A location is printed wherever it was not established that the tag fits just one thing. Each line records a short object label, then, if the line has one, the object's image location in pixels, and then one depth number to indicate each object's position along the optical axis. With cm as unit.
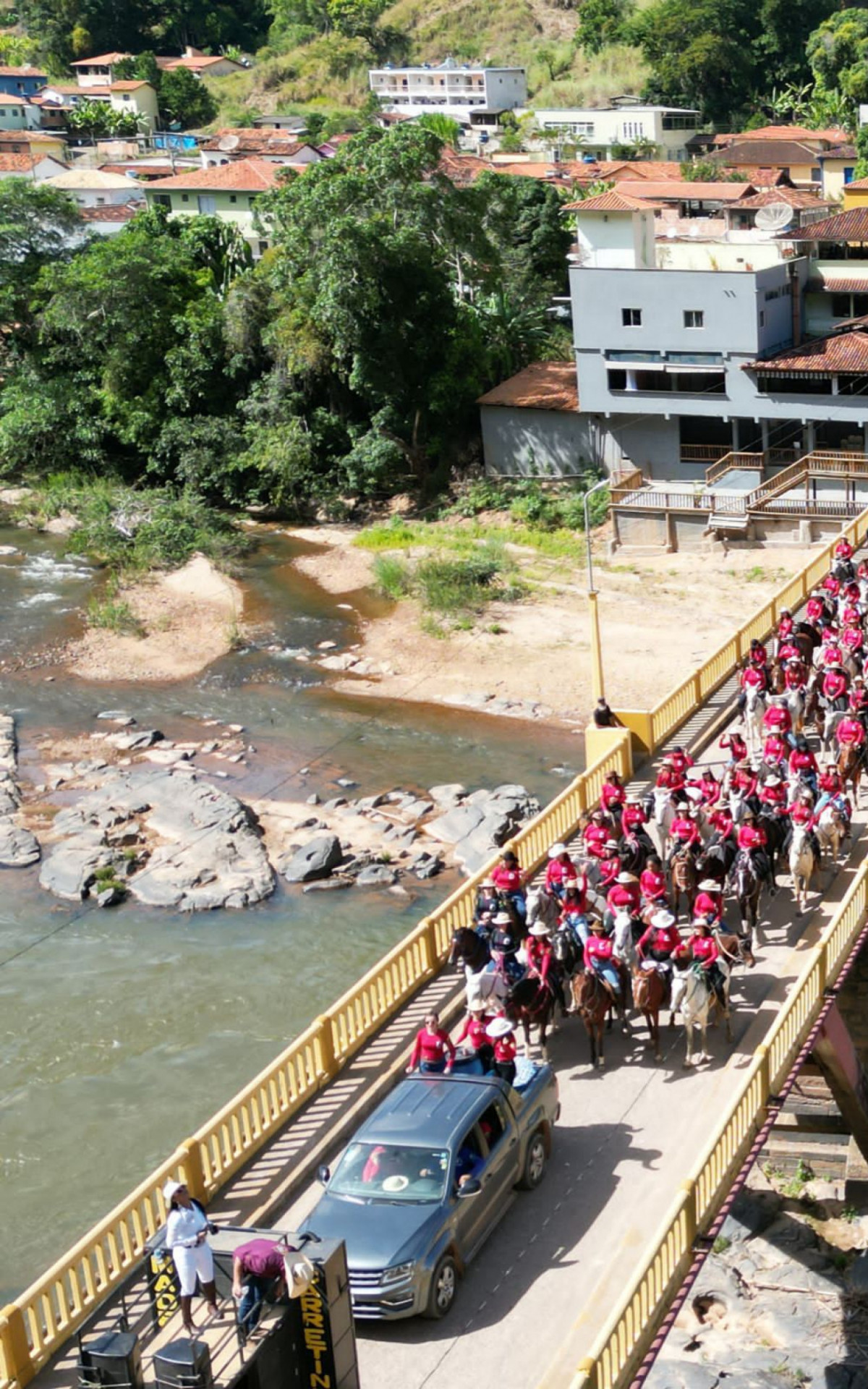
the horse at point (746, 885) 1970
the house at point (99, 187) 9494
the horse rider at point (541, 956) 1750
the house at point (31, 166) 10281
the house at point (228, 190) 8331
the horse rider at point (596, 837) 2003
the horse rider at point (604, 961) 1733
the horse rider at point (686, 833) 2003
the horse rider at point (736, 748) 2228
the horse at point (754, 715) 2572
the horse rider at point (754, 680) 2575
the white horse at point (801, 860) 2034
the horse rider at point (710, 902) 1808
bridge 1338
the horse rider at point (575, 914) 1805
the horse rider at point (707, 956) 1730
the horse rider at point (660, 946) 1733
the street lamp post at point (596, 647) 2794
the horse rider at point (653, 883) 1847
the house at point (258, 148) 9762
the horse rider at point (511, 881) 1912
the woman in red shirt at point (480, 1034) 1577
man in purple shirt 1234
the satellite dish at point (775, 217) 5678
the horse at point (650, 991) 1728
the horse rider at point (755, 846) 1978
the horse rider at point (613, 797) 2145
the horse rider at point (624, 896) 1797
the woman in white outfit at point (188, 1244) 1304
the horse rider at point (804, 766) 2131
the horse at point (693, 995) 1720
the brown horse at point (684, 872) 1983
